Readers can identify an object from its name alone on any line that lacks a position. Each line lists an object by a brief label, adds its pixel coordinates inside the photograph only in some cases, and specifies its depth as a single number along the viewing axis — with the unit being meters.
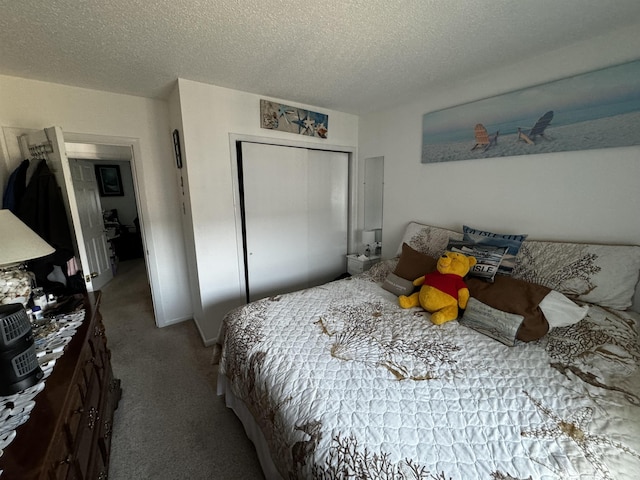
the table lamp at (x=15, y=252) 1.11
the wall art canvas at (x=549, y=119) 1.47
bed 0.81
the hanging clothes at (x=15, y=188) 1.79
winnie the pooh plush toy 1.56
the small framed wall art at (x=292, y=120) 2.41
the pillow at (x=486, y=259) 1.70
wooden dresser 0.63
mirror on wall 3.11
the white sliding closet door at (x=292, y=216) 2.52
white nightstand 2.98
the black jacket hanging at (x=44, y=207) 1.74
